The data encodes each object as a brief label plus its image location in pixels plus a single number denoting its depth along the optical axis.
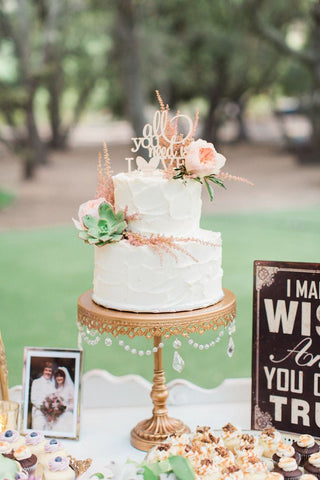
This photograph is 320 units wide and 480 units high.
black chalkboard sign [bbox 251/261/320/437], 2.18
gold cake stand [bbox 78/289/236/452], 2.03
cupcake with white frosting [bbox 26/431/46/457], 2.00
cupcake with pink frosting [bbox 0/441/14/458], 1.90
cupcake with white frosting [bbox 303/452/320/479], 1.88
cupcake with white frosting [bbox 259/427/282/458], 2.03
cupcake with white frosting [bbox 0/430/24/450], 1.96
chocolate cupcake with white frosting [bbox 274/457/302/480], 1.86
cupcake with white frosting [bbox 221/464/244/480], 1.80
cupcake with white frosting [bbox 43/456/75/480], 1.86
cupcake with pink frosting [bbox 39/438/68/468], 1.94
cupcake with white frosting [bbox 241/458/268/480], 1.83
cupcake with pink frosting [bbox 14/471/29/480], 1.73
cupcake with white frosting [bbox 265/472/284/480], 1.80
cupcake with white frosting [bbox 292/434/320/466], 1.98
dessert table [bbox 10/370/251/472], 2.45
